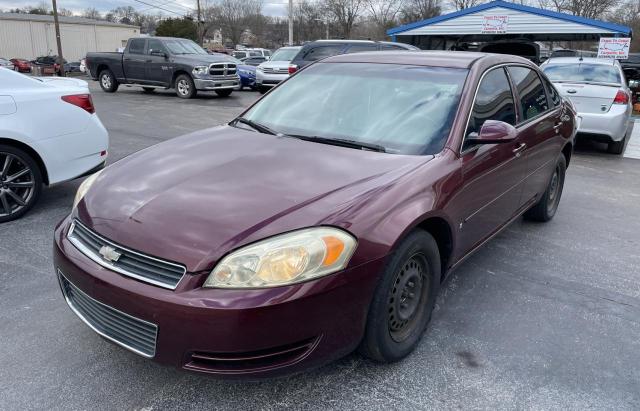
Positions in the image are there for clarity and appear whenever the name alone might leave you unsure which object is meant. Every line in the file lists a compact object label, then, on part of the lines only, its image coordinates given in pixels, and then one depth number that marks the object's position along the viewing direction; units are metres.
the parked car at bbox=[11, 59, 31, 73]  38.16
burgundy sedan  2.09
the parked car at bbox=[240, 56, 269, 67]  25.66
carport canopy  17.98
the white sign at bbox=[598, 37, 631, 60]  14.41
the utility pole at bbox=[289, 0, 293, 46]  35.00
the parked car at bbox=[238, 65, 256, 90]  19.33
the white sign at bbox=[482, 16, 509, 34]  19.33
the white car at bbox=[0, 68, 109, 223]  4.52
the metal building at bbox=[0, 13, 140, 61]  50.03
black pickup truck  15.77
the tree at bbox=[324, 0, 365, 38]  66.44
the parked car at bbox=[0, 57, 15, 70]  34.85
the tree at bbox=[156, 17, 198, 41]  58.72
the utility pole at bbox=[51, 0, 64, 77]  30.23
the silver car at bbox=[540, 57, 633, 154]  8.45
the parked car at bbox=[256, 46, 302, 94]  16.95
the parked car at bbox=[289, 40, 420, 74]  14.33
